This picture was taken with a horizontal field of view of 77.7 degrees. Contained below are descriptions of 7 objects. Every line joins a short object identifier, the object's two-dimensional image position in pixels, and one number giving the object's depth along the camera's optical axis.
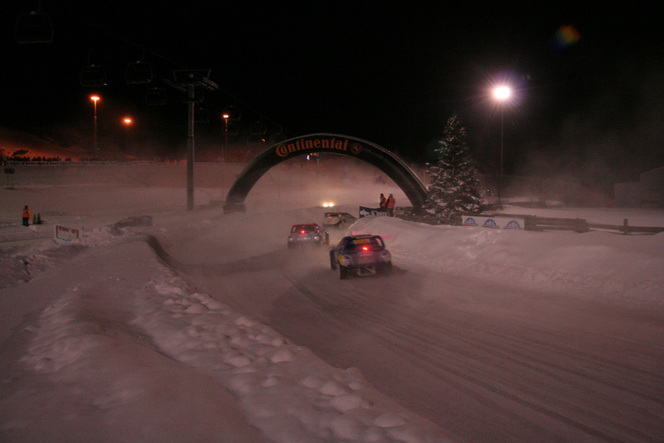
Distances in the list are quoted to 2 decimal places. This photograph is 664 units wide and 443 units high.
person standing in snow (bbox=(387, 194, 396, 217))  27.84
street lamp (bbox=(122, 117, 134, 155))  124.45
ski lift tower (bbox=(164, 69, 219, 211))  26.92
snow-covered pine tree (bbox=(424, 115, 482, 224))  26.48
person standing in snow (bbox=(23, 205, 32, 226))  29.39
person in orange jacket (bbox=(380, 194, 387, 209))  28.86
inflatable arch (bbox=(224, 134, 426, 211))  27.86
